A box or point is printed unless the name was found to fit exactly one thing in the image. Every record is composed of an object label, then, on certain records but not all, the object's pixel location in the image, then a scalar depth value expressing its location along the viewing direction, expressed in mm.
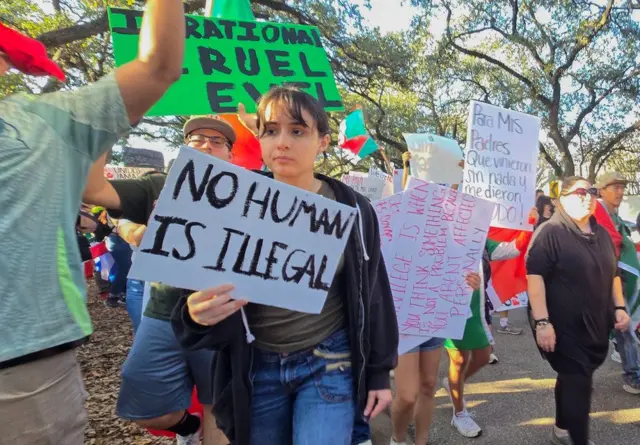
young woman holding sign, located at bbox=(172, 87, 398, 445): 1698
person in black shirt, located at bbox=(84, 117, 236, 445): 2299
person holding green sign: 1164
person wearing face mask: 2822
